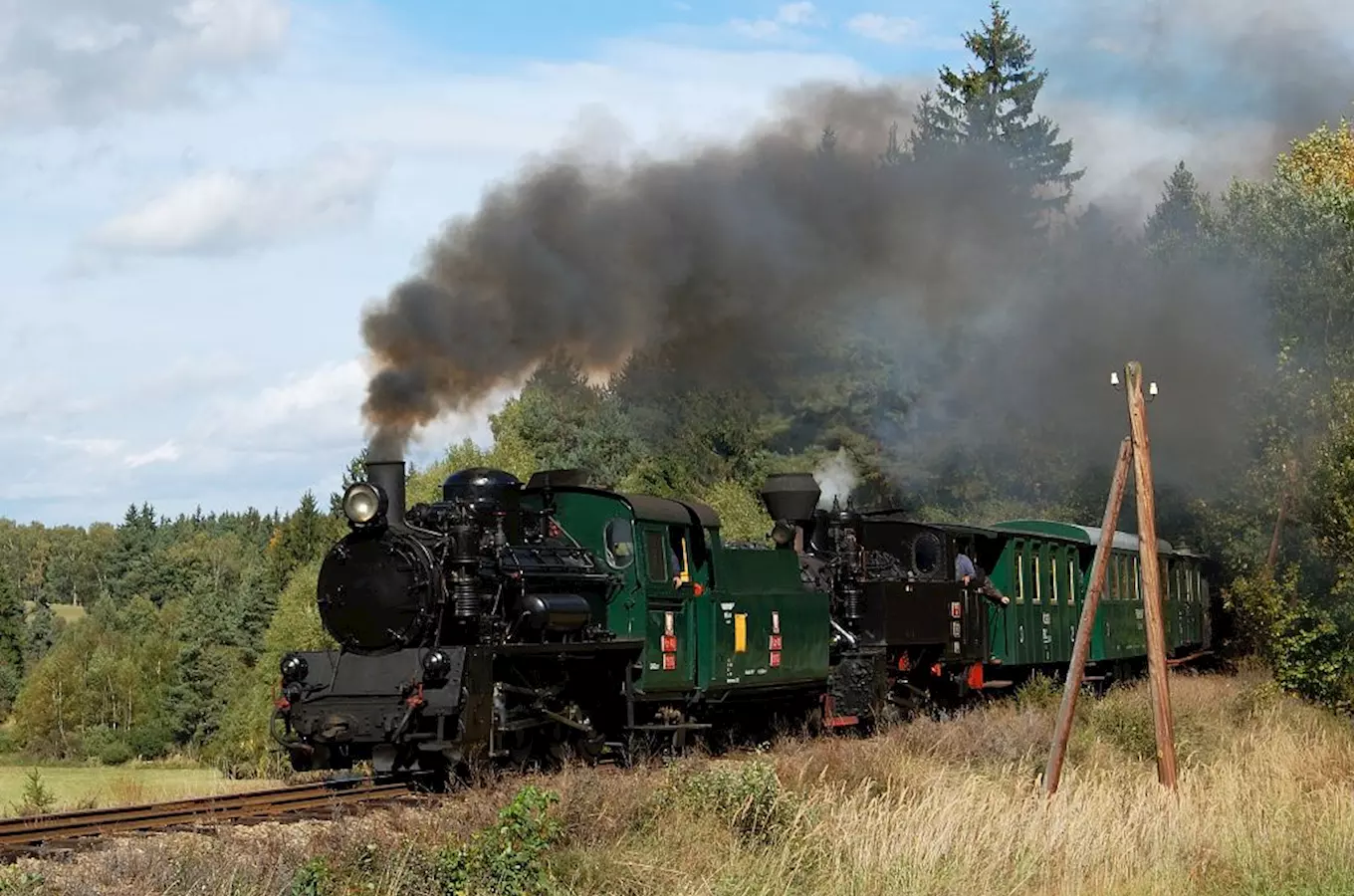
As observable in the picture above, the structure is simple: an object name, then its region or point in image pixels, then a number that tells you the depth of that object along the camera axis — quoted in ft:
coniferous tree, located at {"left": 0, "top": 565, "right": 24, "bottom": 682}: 305.73
